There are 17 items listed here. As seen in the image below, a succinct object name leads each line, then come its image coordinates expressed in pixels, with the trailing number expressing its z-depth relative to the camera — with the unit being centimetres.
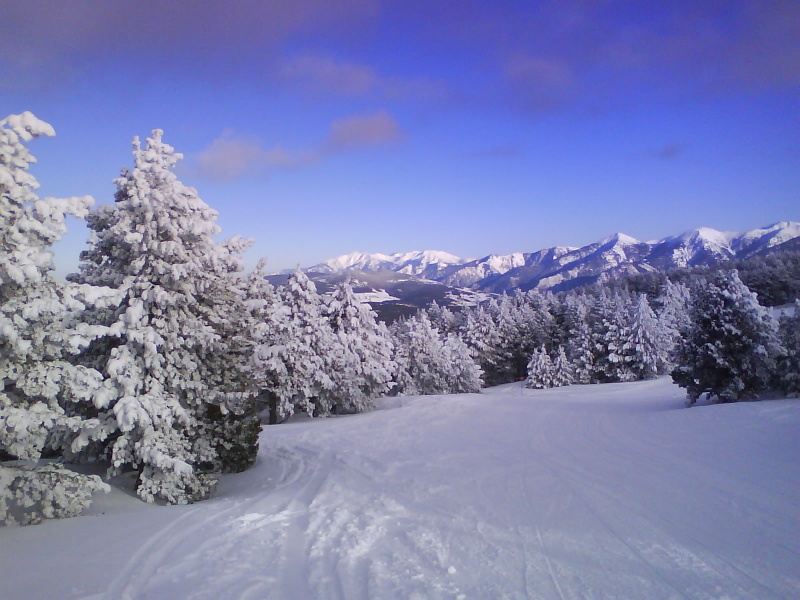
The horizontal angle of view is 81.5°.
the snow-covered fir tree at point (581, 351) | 4656
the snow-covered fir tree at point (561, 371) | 4466
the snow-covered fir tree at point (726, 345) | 1908
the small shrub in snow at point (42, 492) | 732
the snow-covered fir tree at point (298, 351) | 2439
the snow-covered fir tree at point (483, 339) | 5638
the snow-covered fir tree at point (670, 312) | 4681
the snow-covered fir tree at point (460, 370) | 4475
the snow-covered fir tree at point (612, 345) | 4459
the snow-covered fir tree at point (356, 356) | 2623
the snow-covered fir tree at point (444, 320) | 7275
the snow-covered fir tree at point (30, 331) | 679
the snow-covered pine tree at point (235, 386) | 1205
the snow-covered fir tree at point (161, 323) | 977
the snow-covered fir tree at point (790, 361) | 1730
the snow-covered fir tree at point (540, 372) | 4403
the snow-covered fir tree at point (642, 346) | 4381
